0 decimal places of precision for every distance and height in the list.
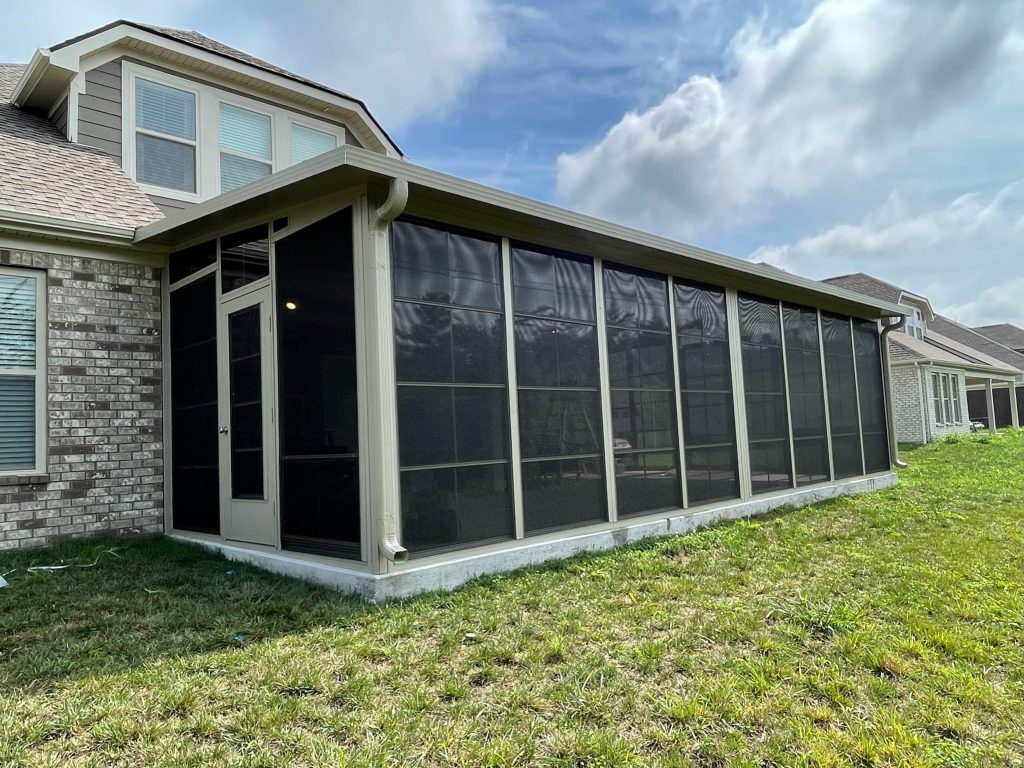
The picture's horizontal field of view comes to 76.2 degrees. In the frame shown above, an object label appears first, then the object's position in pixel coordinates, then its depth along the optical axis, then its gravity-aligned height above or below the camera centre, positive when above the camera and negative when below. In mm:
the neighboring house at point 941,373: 17484 +955
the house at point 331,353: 4223 +616
